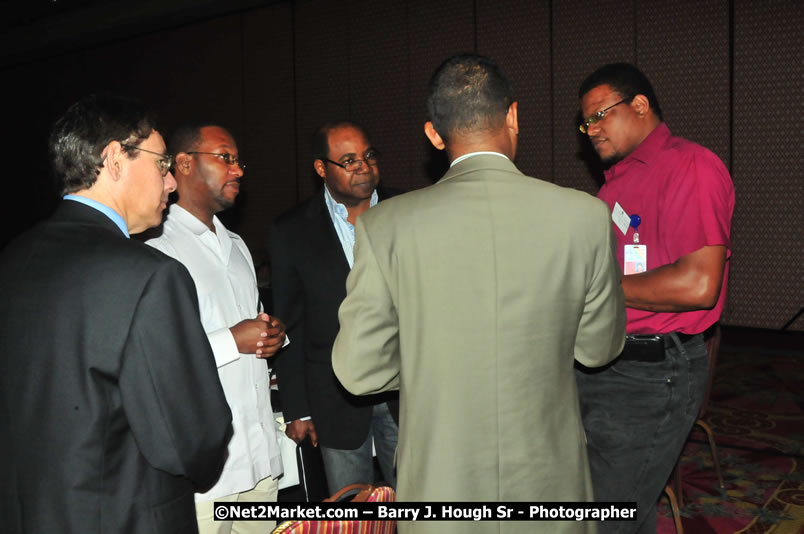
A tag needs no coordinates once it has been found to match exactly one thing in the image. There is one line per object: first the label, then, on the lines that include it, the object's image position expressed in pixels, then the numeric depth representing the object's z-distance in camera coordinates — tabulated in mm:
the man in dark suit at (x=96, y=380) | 1242
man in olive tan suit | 1358
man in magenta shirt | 1890
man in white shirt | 2111
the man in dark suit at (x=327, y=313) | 2434
